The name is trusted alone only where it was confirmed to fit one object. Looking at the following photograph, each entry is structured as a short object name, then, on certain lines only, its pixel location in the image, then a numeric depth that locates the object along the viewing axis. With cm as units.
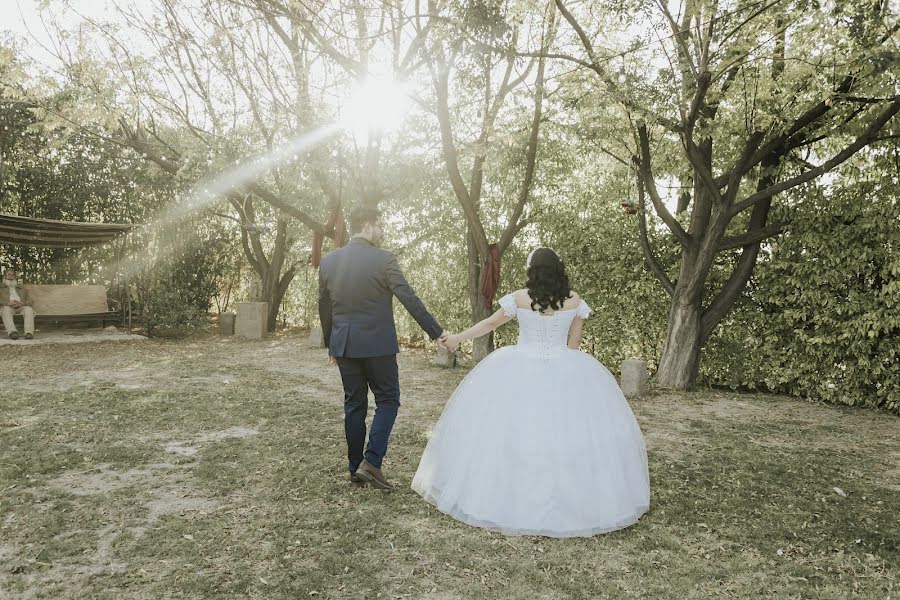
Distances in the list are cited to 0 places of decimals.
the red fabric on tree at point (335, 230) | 1240
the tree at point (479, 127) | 845
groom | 448
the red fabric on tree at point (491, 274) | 1055
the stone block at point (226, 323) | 1527
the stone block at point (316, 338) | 1312
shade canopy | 1257
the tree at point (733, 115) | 666
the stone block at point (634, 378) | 859
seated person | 1259
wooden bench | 1366
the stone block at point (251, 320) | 1474
